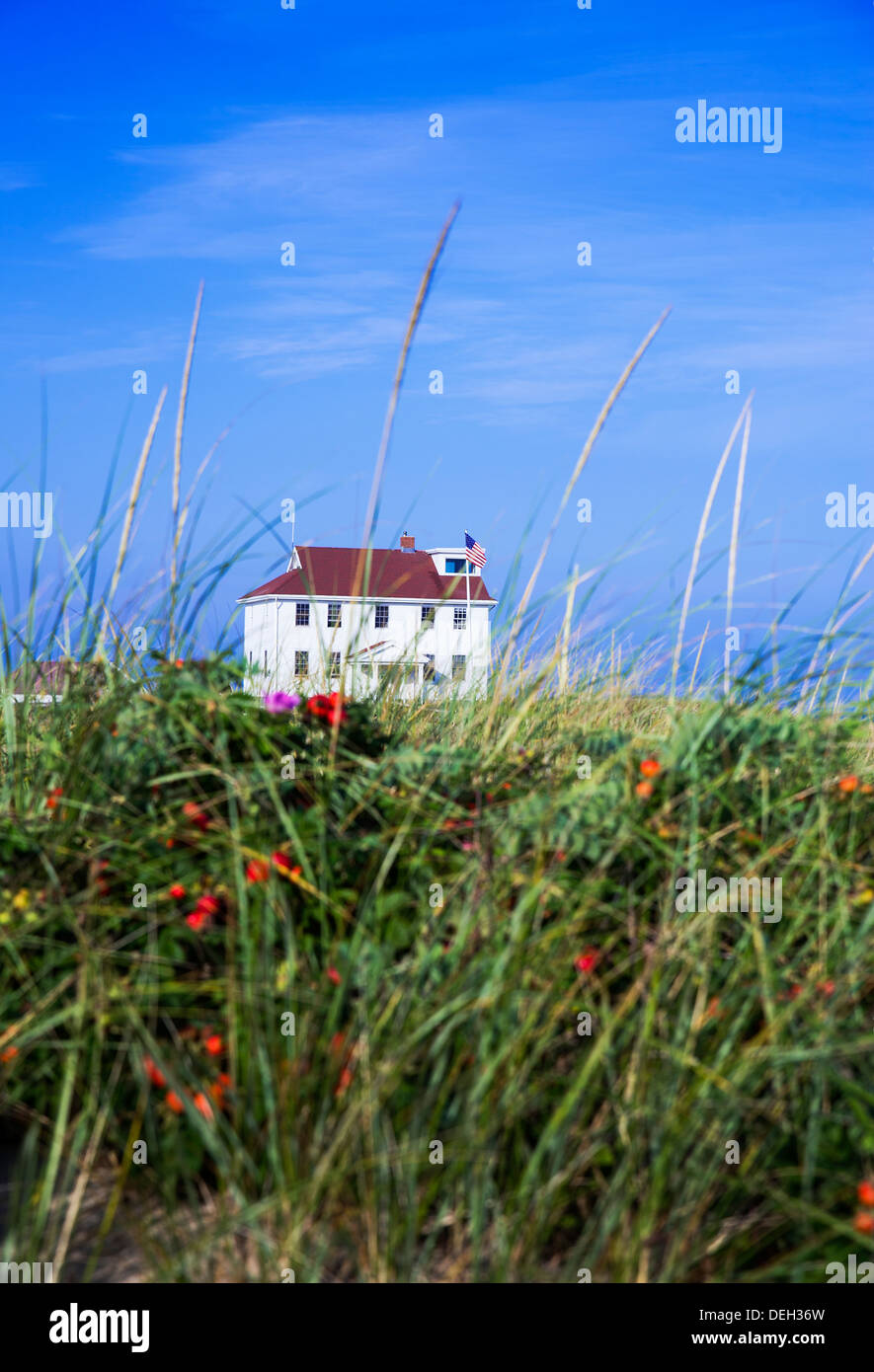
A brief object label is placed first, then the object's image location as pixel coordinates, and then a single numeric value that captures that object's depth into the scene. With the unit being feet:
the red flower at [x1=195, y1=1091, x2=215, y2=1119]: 6.08
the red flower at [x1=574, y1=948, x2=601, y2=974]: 6.65
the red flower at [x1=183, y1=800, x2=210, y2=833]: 7.70
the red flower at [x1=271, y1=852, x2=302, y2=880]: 7.48
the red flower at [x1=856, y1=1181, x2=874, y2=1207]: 5.32
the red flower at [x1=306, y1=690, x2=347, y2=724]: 9.04
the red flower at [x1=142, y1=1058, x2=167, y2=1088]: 6.32
